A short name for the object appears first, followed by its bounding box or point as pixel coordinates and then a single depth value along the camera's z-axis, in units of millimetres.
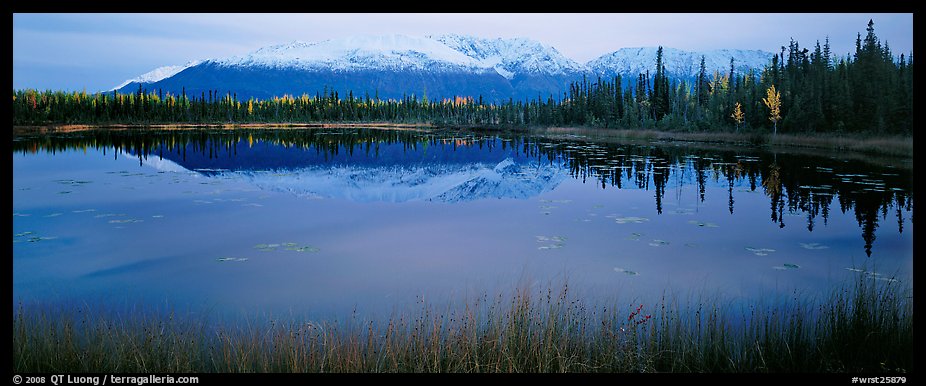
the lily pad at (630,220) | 20281
